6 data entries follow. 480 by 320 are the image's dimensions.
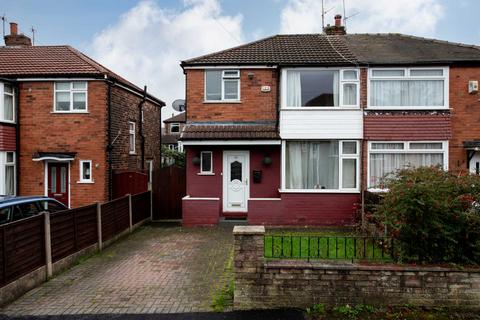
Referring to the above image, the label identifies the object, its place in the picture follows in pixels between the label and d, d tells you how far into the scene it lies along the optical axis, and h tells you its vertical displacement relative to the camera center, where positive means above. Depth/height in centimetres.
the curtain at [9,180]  1399 -81
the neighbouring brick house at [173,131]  4031 +306
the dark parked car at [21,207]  756 -105
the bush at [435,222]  564 -98
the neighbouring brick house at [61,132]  1435 +100
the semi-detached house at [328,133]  1242 +84
